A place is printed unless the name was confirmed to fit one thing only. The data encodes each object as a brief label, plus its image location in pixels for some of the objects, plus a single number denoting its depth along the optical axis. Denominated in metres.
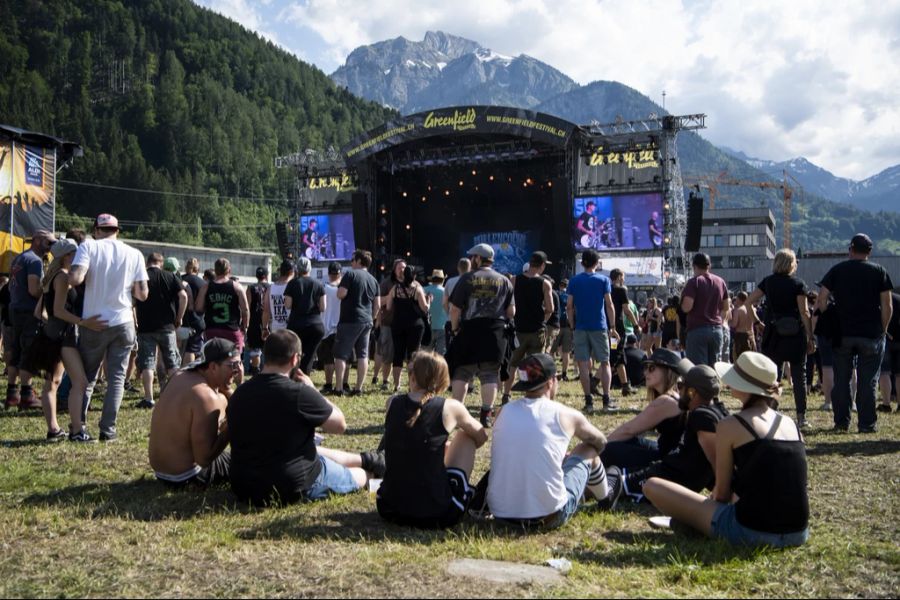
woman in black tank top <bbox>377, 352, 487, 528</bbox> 3.78
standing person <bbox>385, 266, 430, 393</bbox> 9.11
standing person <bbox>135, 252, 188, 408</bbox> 7.82
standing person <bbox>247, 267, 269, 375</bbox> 10.68
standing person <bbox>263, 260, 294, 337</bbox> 9.27
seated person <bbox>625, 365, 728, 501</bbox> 4.16
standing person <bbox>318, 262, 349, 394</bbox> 10.00
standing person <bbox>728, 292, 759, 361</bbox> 8.23
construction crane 114.29
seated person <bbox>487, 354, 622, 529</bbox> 3.76
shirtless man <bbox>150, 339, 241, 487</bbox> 4.37
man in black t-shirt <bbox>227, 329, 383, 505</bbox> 4.02
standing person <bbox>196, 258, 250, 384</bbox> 8.17
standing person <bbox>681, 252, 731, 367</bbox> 7.73
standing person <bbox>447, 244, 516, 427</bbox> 6.76
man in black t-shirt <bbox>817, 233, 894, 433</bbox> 6.75
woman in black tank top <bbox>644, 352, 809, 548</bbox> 3.34
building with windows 84.69
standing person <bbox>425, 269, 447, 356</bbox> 10.57
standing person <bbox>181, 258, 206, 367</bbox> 9.31
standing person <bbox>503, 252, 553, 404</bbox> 7.66
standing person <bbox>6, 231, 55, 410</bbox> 7.46
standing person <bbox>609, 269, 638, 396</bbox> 9.62
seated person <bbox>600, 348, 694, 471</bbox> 4.46
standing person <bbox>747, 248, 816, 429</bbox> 7.04
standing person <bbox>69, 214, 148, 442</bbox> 5.76
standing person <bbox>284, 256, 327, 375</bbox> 8.41
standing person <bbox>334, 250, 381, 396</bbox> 8.98
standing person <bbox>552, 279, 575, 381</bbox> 12.23
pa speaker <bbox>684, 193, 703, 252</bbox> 23.09
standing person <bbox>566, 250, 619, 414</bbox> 8.16
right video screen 23.23
